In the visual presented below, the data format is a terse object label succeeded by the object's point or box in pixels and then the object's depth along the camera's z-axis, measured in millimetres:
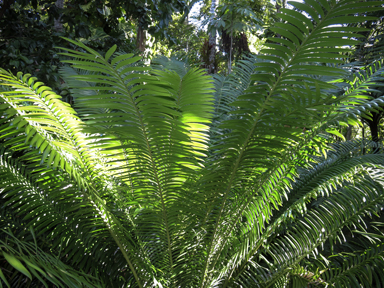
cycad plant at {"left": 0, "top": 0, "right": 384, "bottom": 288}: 1093
